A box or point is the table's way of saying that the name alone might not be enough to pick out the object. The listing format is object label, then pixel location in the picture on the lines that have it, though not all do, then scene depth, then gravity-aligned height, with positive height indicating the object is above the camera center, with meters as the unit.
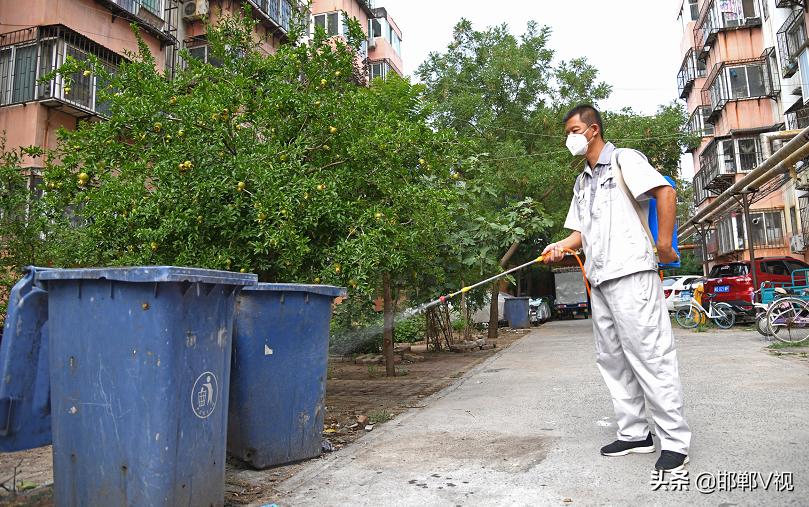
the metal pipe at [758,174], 14.06 +3.70
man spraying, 3.37 +0.16
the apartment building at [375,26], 26.56 +14.22
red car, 16.06 +0.88
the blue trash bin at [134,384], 2.67 -0.23
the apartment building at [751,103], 25.17 +9.34
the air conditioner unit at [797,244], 24.36 +2.67
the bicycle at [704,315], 15.77 -0.05
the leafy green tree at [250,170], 5.05 +1.42
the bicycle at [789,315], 10.51 -0.10
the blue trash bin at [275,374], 3.77 -0.30
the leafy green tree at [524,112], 18.59 +6.80
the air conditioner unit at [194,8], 16.30 +8.62
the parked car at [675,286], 20.04 +1.02
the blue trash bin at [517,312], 23.56 +0.26
